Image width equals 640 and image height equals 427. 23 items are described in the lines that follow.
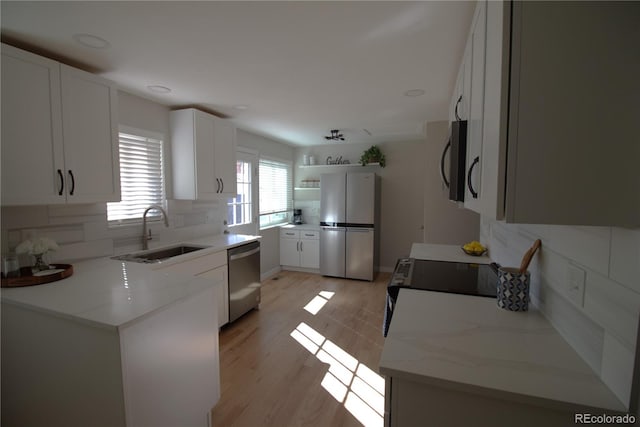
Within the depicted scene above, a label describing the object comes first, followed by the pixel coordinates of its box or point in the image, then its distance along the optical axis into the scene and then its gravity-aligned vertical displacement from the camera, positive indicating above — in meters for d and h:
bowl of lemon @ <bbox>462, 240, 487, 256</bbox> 2.18 -0.40
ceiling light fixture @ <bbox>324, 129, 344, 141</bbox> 4.10 +0.94
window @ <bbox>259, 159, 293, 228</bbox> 4.66 +0.08
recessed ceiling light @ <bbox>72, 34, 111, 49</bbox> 1.61 +0.91
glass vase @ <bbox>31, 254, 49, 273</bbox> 1.71 -0.42
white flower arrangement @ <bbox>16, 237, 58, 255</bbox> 1.63 -0.29
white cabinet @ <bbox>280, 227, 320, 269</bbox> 4.91 -0.89
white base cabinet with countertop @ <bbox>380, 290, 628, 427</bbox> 0.73 -0.50
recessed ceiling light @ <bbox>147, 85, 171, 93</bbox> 2.37 +0.92
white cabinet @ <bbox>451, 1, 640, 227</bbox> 0.68 +0.21
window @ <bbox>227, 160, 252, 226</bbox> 3.92 -0.06
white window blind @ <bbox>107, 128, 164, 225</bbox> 2.51 +0.19
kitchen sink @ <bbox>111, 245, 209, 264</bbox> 2.32 -0.52
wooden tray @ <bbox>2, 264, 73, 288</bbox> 1.53 -0.46
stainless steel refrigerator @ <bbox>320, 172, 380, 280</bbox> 4.54 -0.44
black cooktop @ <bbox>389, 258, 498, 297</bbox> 1.48 -0.47
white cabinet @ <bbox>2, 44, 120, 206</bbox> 1.61 +0.40
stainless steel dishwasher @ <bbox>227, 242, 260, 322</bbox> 2.95 -0.90
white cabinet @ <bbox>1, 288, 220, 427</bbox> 1.20 -0.81
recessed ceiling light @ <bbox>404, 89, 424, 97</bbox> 2.46 +0.93
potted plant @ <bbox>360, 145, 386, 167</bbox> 4.84 +0.70
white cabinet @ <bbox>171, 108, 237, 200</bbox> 2.87 +0.45
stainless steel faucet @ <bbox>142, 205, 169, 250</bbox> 2.59 -0.28
